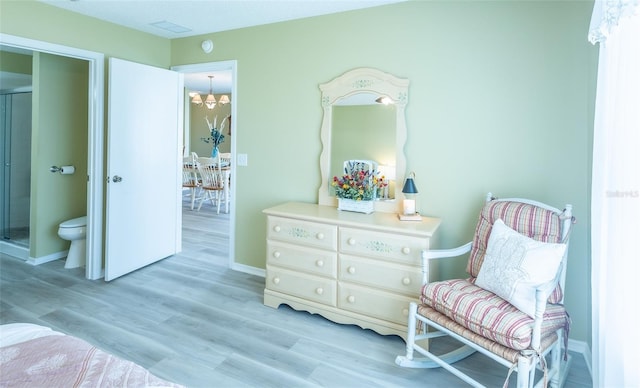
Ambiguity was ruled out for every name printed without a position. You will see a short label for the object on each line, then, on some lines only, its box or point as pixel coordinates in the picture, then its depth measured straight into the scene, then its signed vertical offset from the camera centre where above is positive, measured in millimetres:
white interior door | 3457 +199
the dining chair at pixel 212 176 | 6926 +215
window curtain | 1346 -2
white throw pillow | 1863 -387
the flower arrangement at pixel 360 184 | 2936 +52
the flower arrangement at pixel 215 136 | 8602 +1251
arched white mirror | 2955 +526
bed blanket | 946 -486
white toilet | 3783 -537
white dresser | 2479 -519
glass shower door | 4352 +220
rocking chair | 1766 -547
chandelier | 8188 +2030
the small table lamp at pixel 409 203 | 2693 -86
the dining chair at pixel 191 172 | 7375 +262
